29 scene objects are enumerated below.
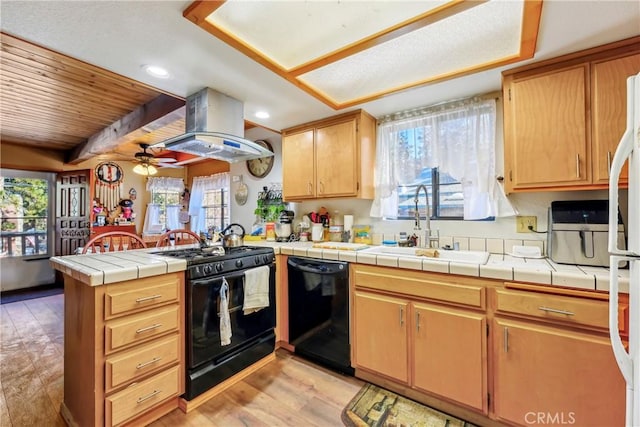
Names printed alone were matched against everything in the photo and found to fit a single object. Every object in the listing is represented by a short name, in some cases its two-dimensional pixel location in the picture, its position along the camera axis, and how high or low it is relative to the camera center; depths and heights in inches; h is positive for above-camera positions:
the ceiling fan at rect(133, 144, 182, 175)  158.1 +32.1
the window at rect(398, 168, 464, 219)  89.0 +6.6
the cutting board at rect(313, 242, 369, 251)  88.1 -10.7
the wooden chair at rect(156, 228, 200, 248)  98.3 -8.1
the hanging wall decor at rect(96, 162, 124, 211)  191.8 +24.6
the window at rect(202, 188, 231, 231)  209.5 +7.1
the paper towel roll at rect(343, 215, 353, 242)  104.7 -3.4
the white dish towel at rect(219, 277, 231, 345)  70.8 -26.6
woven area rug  61.1 -47.4
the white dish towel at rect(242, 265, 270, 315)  78.5 -22.1
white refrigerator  36.3 -5.6
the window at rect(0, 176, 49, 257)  174.2 +0.7
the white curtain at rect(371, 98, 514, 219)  80.4 +20.8
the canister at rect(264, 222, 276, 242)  120.3 -6.9
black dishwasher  78.9 -29.8
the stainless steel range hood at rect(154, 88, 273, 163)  78.0 +27.3
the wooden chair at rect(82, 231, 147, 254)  83.4 -9.9
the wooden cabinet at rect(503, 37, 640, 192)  57.7 +22.6
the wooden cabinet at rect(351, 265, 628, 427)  49.2 -28.9
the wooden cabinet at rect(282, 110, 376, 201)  95.9 +22.1
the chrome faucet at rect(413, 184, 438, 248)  85.0 -3.2
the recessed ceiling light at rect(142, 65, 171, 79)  66.9 +37.3
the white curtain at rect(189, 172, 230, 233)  218.4 +14.3
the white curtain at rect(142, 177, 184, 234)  220.5 +5.5
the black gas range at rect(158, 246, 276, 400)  66.1 -28.1
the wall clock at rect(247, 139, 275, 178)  134.6 +26.4
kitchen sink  74.0 -11.3
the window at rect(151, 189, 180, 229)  226.4 +11.3
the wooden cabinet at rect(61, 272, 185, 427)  53.1 -28.9
